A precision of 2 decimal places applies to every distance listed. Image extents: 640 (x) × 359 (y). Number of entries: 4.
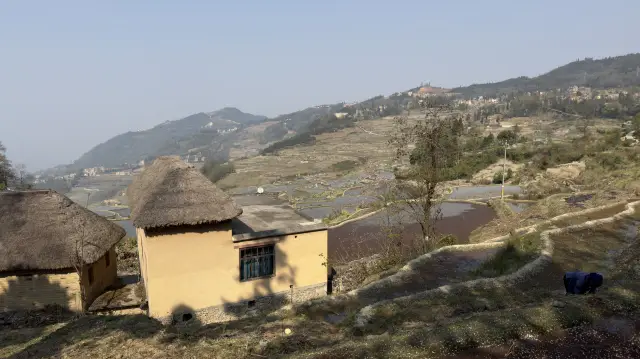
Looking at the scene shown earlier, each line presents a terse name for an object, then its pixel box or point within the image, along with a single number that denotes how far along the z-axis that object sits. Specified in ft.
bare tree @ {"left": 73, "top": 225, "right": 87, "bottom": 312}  51.39
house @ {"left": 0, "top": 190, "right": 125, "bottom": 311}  50.88
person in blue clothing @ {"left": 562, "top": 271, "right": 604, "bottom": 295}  37.50
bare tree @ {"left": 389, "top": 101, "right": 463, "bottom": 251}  69.77
